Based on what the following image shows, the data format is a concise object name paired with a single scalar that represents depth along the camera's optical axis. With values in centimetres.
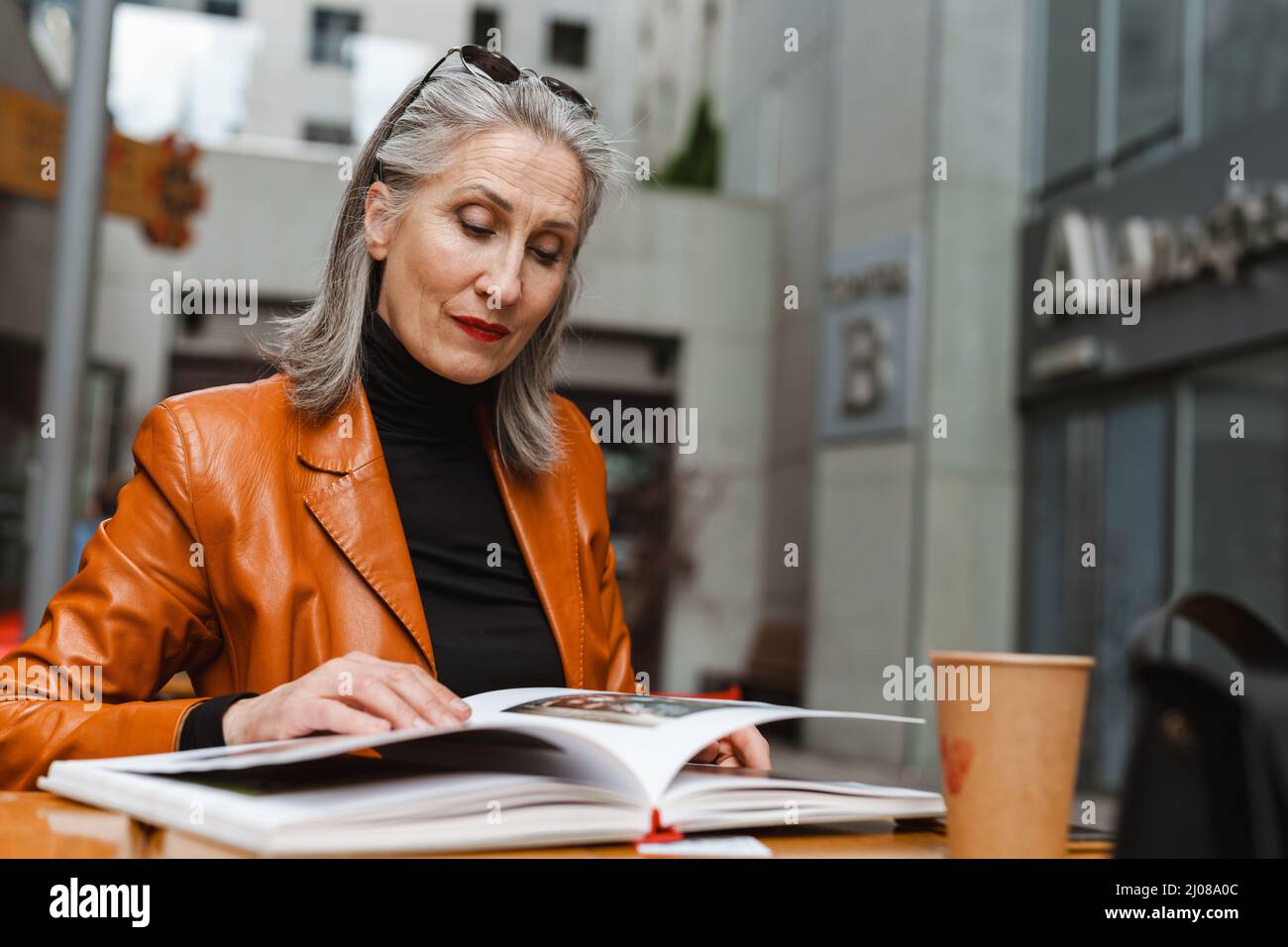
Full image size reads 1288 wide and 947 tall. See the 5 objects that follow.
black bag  53
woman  134
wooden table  79
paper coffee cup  80
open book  79
